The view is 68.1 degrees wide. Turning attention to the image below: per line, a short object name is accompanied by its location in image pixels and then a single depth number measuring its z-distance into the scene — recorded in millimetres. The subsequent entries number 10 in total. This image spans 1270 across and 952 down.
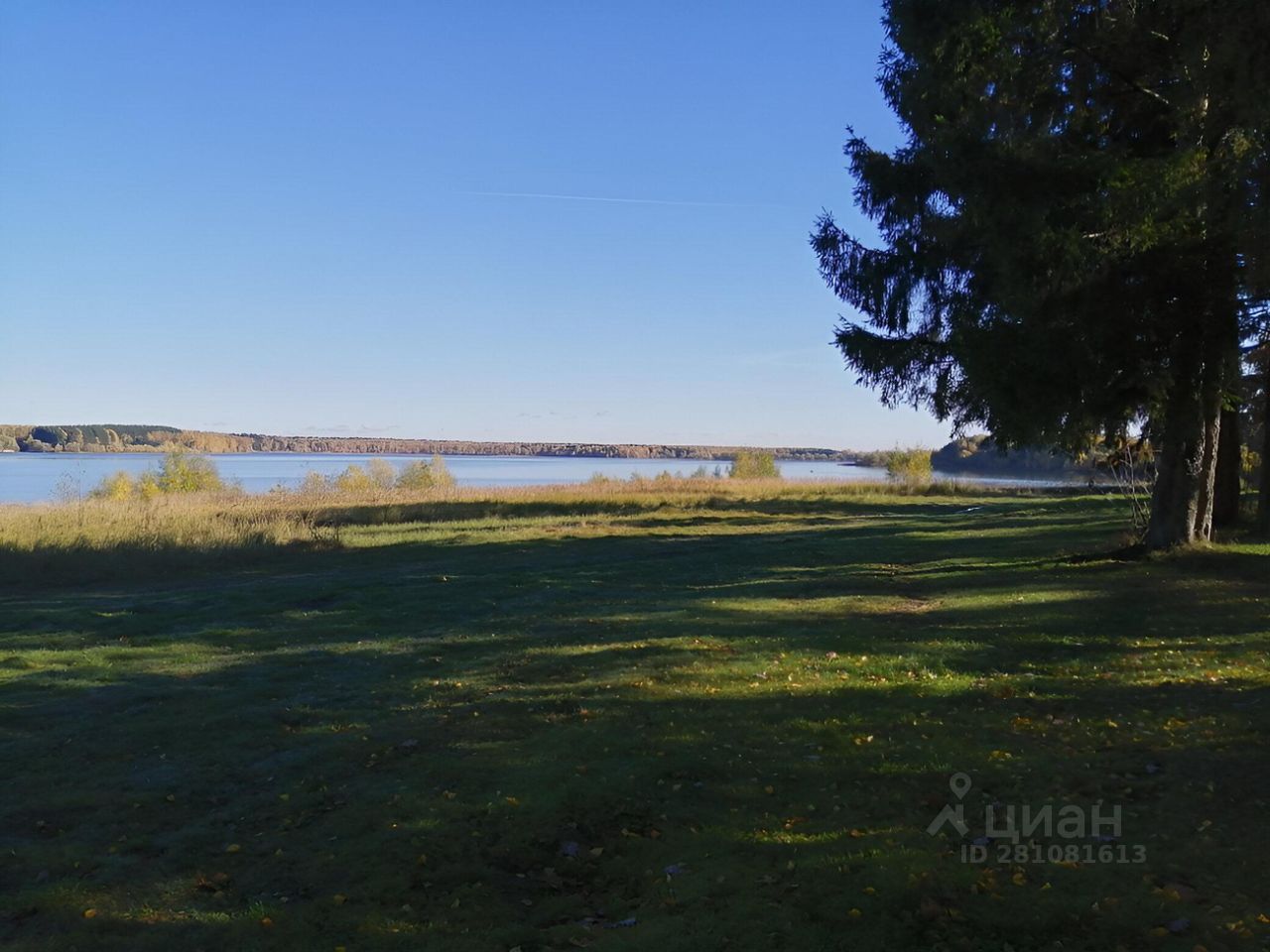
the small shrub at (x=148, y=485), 42788
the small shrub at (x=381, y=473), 83375
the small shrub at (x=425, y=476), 80694
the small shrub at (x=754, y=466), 89625
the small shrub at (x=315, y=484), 62088
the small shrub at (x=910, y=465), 72250
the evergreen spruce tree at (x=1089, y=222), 12984
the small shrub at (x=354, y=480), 72500
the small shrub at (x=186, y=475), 63469
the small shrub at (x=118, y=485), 57344
